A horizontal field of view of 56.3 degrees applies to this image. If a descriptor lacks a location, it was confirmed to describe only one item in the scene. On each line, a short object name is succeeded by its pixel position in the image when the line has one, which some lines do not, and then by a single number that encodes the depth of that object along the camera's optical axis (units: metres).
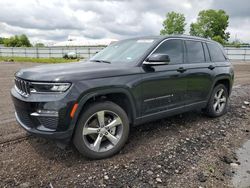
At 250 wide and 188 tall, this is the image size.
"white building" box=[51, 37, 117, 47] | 68.23
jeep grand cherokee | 2.99
